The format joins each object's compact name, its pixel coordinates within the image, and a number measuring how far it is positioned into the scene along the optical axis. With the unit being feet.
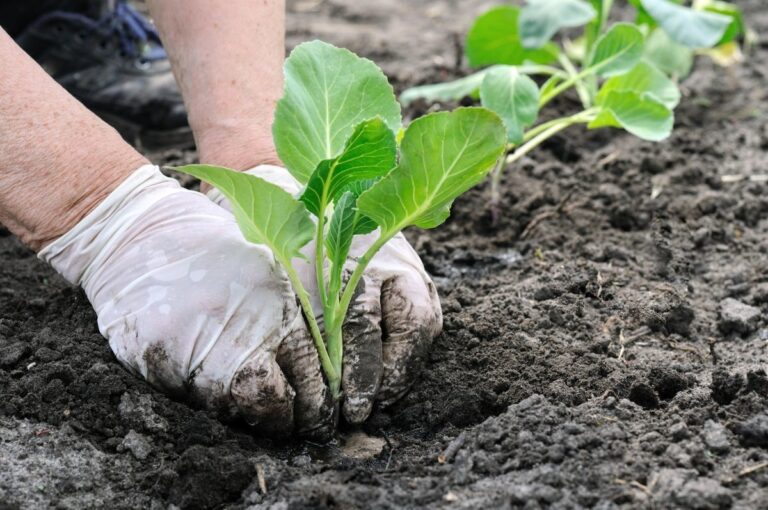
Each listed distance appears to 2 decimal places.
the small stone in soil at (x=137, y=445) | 5.95
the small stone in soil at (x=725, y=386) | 6.01
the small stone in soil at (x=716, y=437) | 5.88
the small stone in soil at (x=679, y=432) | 5.91
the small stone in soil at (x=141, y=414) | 5.97
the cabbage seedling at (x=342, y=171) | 5.84
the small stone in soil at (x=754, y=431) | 5.88
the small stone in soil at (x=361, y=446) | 6.05
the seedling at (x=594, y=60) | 6.58
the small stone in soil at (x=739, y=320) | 6.33
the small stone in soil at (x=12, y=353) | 6.09
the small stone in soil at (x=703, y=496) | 5.76
